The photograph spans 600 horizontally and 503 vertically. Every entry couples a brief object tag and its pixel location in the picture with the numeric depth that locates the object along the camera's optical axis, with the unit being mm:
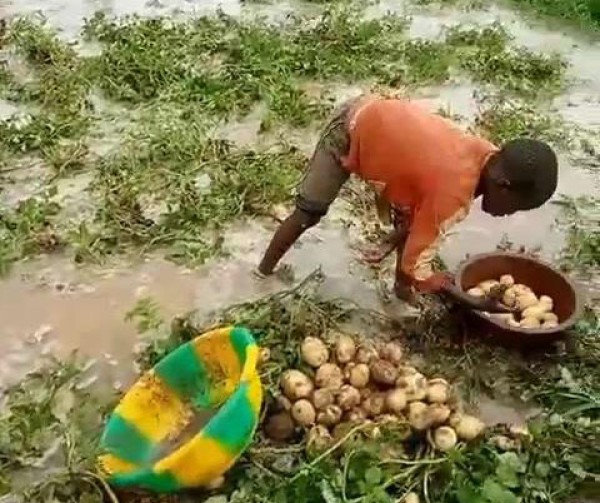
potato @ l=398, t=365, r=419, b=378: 3545
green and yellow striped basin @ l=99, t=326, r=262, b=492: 3082
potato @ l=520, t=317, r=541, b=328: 3931
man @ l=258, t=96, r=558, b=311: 3590
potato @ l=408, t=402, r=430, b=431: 3406
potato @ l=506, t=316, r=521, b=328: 3892
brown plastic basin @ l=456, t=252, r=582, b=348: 3873
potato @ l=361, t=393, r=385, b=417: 3463
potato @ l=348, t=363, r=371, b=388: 3529
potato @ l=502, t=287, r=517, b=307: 4025
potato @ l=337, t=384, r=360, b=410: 3443
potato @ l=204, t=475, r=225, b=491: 3225
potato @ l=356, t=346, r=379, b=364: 3588
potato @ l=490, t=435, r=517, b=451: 3410
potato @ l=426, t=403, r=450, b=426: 3406
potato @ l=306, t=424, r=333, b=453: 3303
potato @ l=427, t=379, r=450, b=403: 3490
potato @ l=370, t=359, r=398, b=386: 3537
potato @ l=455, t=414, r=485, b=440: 3398
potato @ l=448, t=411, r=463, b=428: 3428
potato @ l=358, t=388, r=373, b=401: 3510
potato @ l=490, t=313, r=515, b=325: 3903
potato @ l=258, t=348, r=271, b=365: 3584
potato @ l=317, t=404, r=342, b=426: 3414
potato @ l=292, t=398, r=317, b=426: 3426
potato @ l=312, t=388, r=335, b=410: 3439
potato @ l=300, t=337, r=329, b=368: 3564
